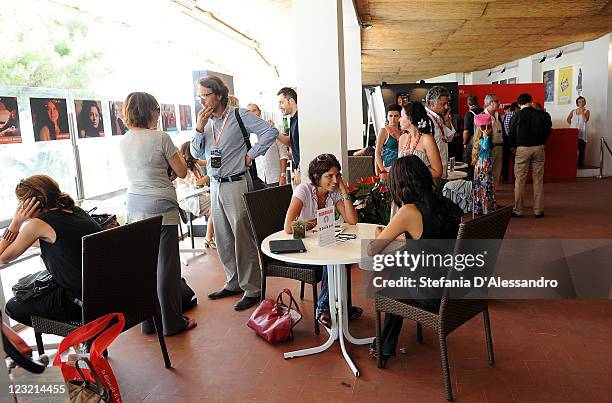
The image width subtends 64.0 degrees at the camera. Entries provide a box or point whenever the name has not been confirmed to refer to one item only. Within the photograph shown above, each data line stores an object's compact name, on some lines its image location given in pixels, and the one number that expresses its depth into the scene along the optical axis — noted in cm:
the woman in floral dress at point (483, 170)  592
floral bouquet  343
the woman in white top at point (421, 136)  359
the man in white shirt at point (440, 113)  421
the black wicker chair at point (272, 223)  303
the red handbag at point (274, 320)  293
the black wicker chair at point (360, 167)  538
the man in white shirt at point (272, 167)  500
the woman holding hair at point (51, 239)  237
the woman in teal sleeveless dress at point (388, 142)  482
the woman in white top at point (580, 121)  988
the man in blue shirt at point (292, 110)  415
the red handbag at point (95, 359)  164
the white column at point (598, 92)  938
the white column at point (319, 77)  375
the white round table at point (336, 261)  244
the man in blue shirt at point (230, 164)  346
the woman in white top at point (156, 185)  299
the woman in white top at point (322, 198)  296
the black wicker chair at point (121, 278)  227
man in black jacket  594
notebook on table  257
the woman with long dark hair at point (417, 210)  232
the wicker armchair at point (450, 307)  218
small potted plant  283
